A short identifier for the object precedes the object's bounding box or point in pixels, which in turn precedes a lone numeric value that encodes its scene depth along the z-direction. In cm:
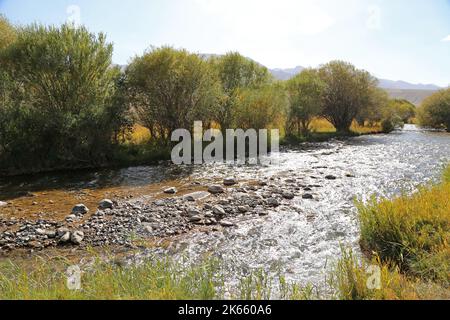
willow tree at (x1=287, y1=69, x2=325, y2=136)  2955
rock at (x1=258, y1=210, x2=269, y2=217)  959
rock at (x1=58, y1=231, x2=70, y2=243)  746
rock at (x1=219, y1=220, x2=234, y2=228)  869
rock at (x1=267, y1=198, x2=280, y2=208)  1055
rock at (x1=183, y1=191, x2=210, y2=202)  1119
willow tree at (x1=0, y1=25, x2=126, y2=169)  1531
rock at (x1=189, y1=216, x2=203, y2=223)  895
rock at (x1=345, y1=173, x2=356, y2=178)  1494
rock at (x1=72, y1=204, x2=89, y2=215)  960
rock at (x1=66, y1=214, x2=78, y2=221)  897
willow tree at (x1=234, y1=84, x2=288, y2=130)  2378
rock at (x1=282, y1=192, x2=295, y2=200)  1140
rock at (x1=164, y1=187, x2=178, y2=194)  1229
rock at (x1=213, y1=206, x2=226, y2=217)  959
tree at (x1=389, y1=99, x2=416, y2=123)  5996
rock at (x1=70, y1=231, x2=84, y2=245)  744
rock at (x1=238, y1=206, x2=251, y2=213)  991
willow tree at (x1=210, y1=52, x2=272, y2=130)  2770
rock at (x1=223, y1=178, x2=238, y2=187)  1358
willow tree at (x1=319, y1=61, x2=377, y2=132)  3803
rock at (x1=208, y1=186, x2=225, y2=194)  1222
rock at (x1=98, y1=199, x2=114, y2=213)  1016
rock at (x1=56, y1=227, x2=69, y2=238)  781
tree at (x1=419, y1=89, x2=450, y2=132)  4562
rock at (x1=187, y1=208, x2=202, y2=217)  943
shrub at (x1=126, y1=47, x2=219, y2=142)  1928
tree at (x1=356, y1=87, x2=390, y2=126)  3819
